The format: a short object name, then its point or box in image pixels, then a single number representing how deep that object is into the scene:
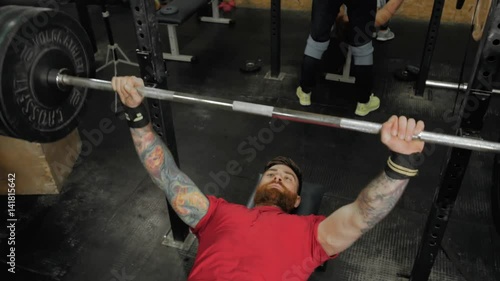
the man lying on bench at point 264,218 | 1.33
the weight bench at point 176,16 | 3.70
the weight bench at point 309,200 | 1.95
